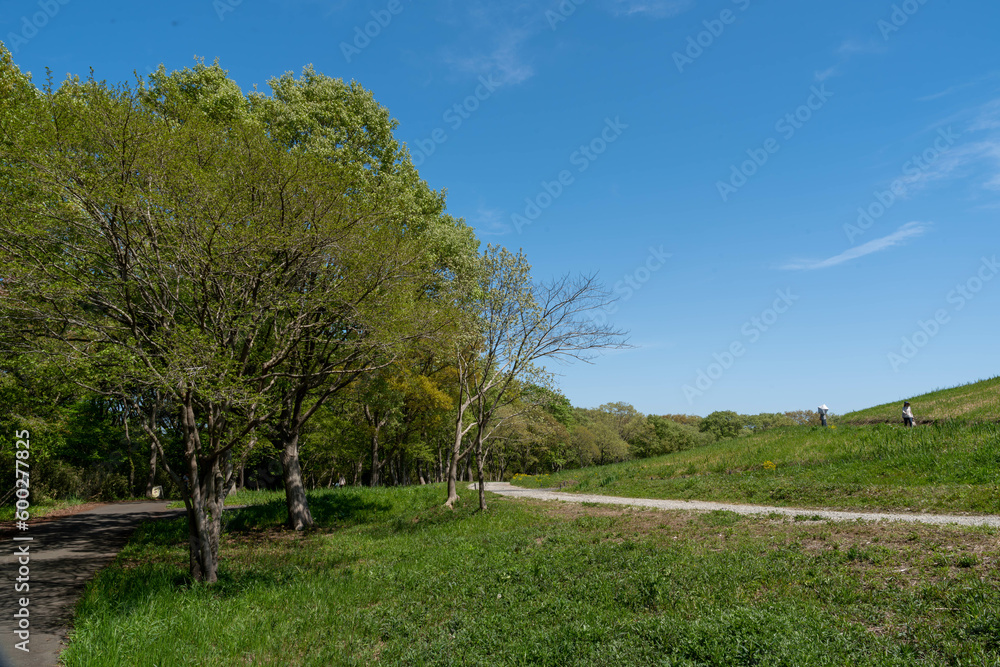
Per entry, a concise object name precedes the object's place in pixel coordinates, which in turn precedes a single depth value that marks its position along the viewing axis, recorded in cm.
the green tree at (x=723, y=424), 9253
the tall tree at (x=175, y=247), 935
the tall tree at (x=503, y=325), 2025
